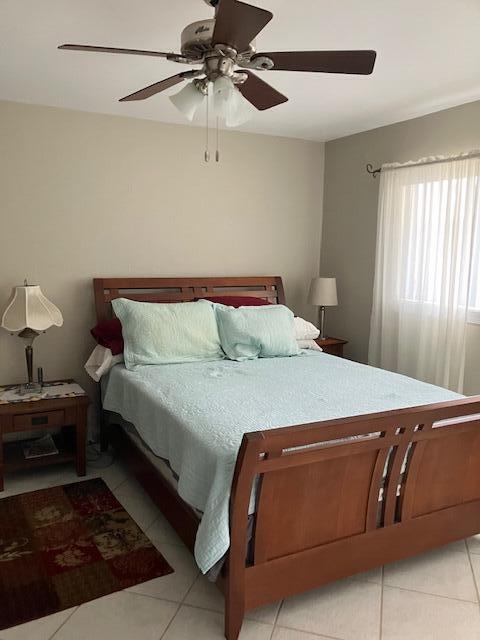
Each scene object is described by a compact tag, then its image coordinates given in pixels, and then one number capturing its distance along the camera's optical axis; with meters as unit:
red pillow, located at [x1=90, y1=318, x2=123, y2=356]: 3.37
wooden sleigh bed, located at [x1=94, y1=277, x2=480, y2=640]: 1.83
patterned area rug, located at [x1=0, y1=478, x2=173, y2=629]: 2.13
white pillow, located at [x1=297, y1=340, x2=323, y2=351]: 3.89
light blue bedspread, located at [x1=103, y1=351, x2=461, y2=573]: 1.94
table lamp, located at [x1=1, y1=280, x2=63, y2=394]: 3.19
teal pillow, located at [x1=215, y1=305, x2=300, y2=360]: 3.48
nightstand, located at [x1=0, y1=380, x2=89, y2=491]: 3.07
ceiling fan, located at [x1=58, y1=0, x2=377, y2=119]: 1.65
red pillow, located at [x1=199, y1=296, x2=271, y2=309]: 3.89
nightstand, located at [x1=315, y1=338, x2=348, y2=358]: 4.16
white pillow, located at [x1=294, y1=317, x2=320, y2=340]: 3.91
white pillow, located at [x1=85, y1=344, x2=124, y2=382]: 3.35
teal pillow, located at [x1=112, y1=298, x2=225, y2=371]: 3.27
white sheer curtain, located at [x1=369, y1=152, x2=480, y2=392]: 3.30
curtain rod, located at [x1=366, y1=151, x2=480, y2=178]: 3.21
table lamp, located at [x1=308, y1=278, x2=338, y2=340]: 4.21
